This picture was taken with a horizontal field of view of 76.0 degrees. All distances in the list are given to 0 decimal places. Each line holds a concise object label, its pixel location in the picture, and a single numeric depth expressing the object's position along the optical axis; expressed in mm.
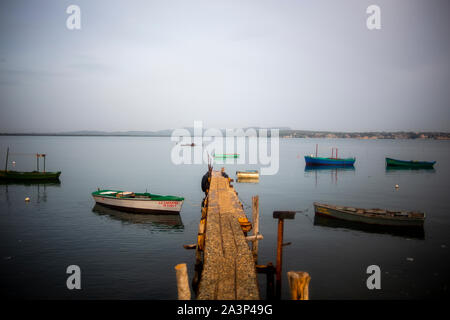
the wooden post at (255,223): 14742
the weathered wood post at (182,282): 8008
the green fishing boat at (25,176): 45156
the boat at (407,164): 70500
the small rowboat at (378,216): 22734
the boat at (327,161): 71875
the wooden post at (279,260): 11883
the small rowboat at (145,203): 26469
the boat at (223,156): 99812
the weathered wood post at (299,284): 7563
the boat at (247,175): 50688
